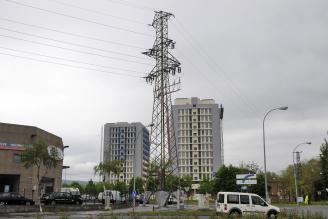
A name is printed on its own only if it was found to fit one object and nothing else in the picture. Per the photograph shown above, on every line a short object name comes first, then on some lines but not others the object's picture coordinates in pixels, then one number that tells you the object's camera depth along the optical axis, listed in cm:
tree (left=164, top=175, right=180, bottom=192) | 8886
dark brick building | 5888
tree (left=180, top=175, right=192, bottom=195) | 12369
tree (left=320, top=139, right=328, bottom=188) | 8344
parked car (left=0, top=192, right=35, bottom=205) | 4406
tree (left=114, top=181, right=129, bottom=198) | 10656
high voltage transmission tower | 5281
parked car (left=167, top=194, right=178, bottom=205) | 6546
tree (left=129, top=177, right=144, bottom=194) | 14162
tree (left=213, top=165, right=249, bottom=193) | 8488
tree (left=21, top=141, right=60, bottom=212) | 4638
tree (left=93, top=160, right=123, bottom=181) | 6788
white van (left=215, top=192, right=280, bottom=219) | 2903
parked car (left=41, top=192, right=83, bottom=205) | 4684
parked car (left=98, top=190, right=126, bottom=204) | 6188
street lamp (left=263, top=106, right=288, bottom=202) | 3856
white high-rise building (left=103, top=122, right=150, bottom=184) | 7779
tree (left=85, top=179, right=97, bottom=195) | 14438
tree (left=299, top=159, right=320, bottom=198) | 9100
